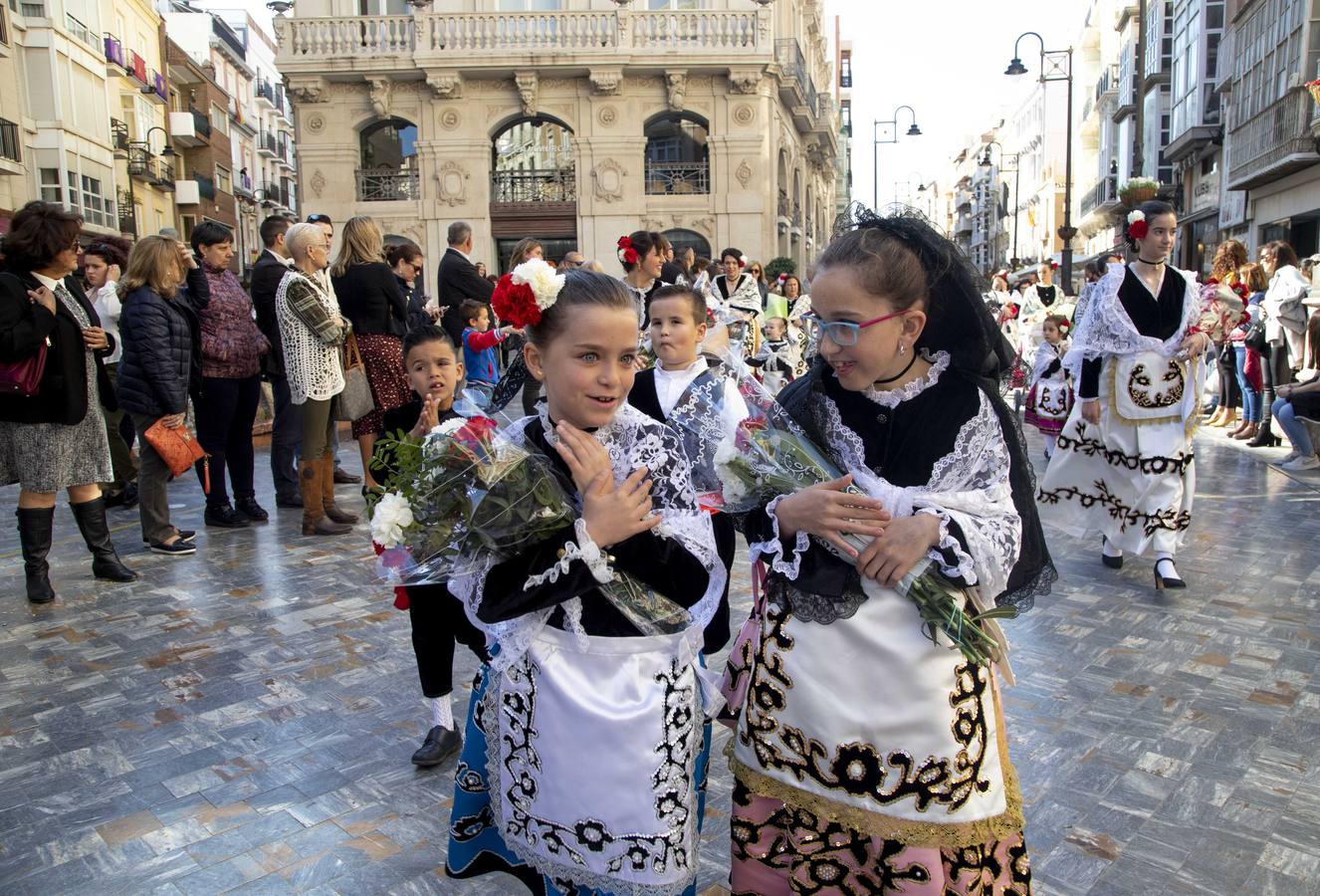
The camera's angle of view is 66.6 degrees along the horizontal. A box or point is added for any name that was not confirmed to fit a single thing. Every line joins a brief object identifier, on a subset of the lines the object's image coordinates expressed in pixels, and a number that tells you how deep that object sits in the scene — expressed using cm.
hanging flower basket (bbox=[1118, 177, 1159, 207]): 679
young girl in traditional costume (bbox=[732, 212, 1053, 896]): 221
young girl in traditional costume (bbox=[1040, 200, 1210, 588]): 580
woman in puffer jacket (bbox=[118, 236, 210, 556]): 663
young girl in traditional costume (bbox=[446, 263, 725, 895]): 221
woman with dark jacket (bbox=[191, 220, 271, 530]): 743
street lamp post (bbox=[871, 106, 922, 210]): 2806
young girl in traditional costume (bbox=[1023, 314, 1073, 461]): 862
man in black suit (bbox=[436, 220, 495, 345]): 1024
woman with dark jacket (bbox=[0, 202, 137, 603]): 554
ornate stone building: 2642
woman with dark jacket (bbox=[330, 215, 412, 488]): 750
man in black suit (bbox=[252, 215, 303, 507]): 759
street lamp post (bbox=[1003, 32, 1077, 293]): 2178
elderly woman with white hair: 713
